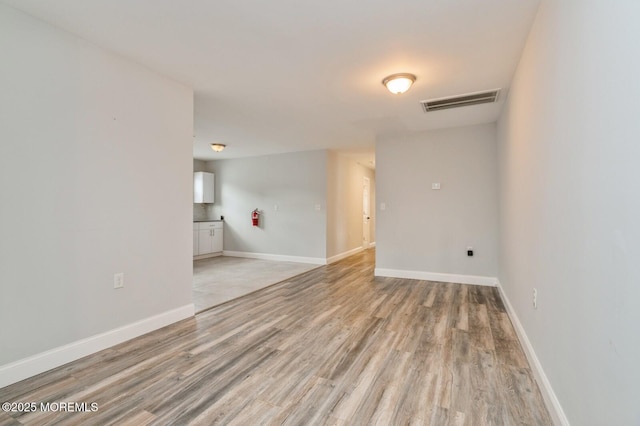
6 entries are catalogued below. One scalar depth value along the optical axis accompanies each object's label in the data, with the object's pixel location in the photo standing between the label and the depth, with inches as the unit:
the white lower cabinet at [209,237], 262.3
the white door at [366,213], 322.7
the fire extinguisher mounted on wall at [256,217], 264.8
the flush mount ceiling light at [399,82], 110.0
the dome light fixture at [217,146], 217.9
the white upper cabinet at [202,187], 279.0
